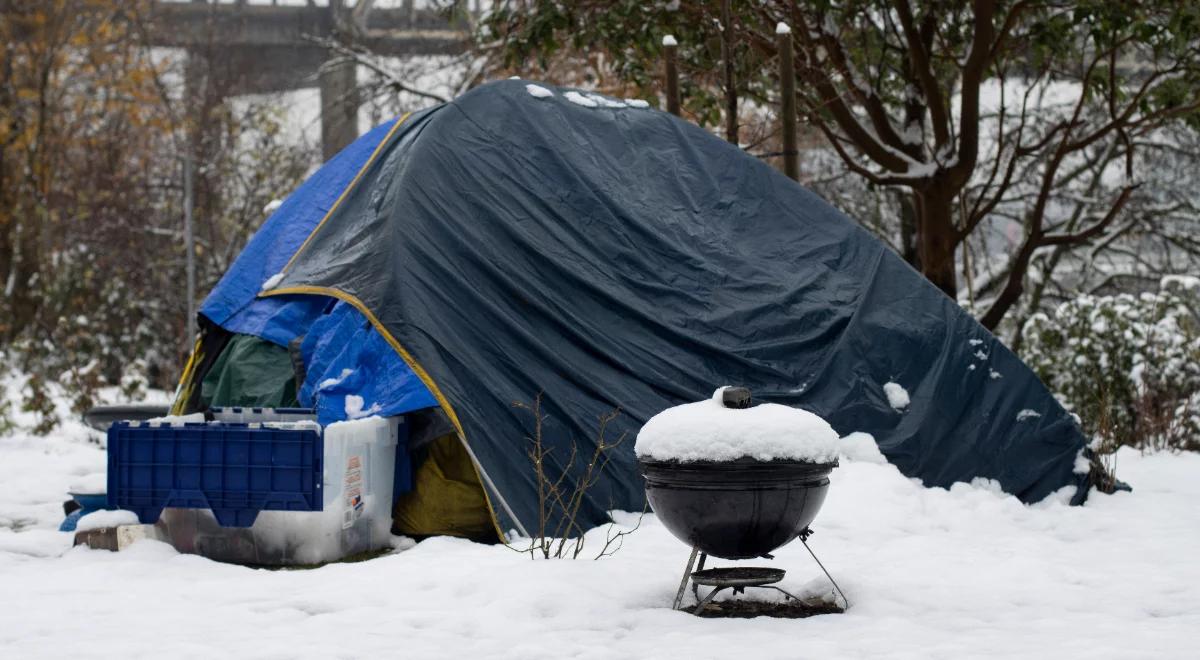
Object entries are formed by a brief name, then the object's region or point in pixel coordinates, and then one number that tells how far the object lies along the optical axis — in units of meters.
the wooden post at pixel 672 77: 9.80
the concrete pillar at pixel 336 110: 19.70
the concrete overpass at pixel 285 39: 19.95
